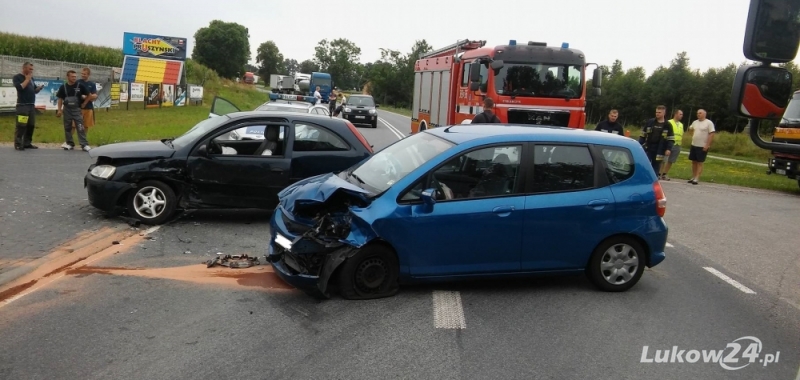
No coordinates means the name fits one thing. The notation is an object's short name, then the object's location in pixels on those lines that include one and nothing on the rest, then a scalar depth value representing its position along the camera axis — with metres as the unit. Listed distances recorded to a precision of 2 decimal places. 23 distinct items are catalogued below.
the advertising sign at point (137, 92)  33.23
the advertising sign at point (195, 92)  41.49
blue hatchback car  5.86
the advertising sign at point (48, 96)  24.70
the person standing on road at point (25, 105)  14.94
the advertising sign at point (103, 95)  29.75
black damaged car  8.37
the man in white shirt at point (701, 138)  16.28
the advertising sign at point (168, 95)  36.94
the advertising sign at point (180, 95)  39.20
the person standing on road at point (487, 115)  11.58
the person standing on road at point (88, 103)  15.77
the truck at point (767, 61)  3.46
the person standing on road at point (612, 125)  13.51
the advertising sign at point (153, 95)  34.75
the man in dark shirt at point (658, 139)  15.38
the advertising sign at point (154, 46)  44.03
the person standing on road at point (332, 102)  31.96
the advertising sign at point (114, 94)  31.28
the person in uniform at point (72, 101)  15.41
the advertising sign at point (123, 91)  32.07
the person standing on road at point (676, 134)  16.54
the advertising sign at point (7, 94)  22.17
